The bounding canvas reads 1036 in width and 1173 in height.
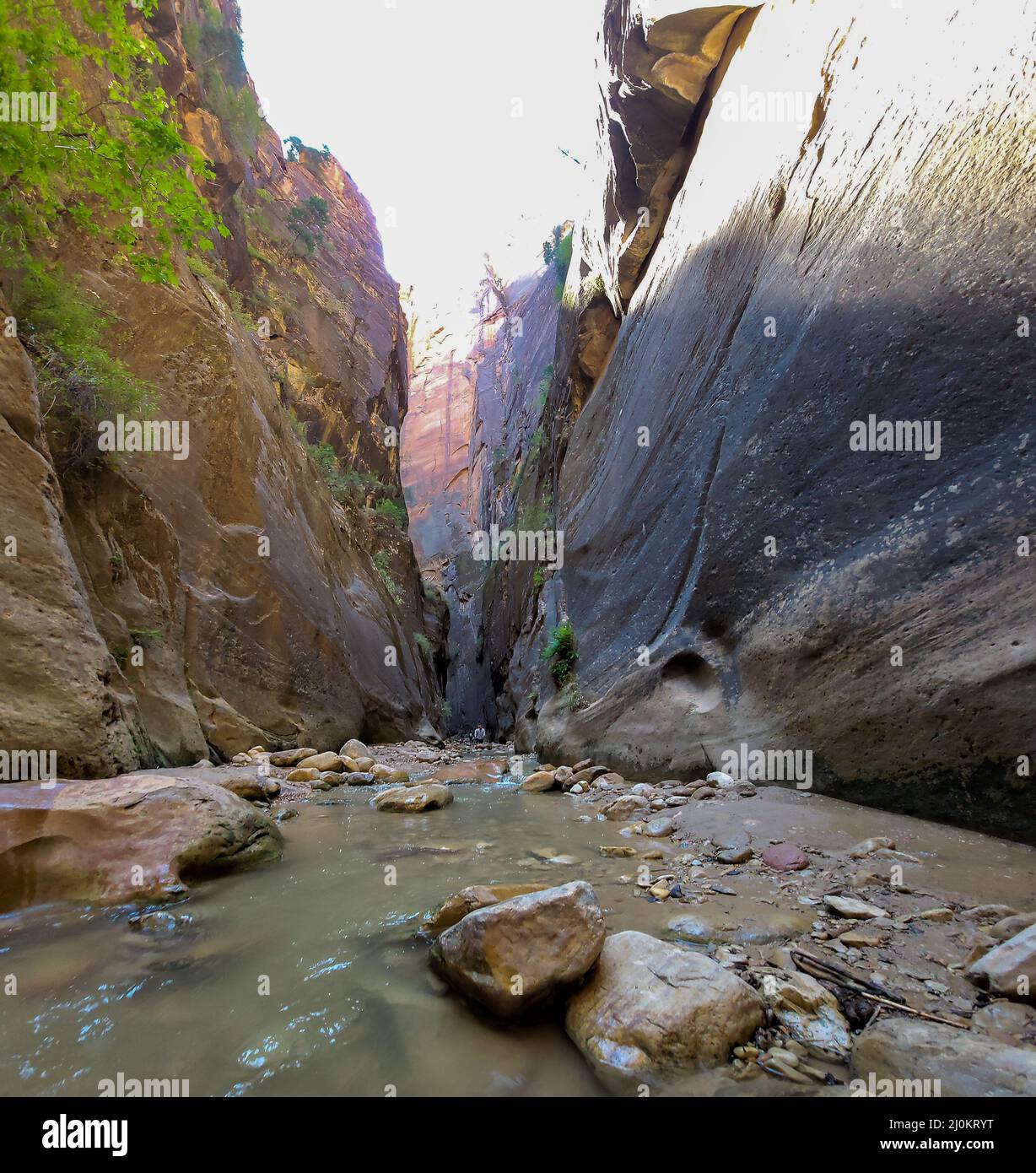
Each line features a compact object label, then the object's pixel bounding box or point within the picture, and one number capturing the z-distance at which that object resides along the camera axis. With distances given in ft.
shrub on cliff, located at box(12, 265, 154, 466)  19.31
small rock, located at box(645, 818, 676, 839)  13.91
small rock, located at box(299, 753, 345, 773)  24.14
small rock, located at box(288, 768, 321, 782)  21.93
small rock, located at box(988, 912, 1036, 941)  7.09
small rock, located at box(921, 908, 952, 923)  7.83
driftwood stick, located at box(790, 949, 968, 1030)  5.78
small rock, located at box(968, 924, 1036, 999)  5.70
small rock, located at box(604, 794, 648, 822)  16.28
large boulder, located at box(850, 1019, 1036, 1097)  4.55
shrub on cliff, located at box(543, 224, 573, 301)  80.94
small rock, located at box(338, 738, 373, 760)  30.25
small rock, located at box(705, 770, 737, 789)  16.71
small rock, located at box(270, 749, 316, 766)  25.36
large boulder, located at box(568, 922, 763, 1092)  5.35
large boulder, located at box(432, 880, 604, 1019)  6.15
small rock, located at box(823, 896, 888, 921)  8.16
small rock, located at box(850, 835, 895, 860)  10.57
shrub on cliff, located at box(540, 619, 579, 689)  32.91
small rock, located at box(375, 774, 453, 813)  17.89
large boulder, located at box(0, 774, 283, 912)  9.20
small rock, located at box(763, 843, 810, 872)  10.59
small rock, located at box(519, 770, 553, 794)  22.27
